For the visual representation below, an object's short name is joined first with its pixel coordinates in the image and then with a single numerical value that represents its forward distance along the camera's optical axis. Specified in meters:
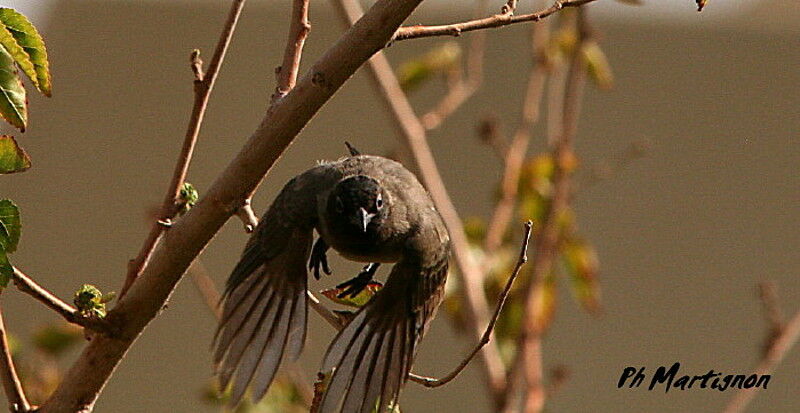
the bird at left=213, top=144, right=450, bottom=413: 4.90
